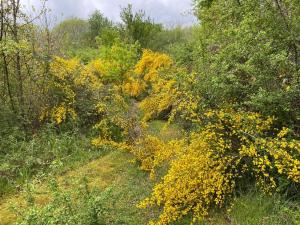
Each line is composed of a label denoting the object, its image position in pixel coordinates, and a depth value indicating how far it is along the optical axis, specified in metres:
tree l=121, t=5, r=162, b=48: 10.05
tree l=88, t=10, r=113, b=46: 15.15
